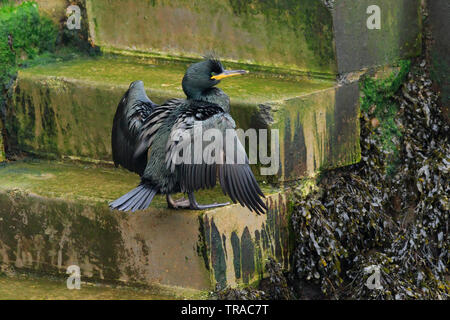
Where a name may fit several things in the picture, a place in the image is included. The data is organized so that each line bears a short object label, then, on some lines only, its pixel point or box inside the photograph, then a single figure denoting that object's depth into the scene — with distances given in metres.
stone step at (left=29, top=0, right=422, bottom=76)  10.68
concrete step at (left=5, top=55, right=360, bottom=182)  10.16
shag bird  8.67
